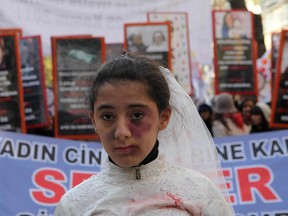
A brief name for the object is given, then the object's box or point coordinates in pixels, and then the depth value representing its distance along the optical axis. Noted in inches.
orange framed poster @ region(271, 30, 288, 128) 223.6
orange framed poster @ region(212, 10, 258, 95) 262.8
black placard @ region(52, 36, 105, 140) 213.9
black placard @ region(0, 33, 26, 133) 208.1
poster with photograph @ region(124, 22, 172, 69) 233.5
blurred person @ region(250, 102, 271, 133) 260.1
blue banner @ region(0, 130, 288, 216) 173.6
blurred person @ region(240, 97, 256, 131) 285.5
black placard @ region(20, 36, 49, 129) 218.5
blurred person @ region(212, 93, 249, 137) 260.8
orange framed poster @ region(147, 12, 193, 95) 250.7
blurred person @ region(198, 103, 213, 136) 266.7
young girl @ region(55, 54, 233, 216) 70.8
